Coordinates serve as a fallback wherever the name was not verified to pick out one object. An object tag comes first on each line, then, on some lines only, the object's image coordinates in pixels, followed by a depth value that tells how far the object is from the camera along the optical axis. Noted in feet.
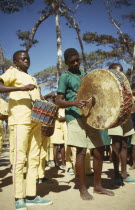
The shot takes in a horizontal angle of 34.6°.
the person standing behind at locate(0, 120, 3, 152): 16.38
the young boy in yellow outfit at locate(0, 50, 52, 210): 9.45
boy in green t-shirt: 10.75
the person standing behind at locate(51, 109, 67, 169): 21.50
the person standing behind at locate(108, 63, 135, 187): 13.10
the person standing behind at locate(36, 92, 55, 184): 14.58
